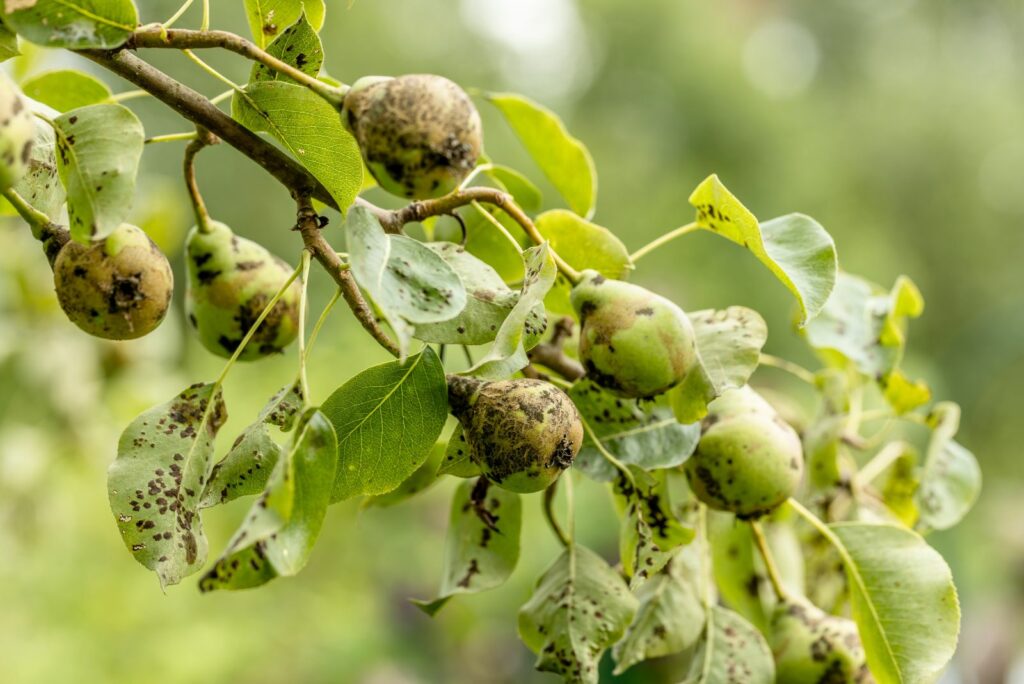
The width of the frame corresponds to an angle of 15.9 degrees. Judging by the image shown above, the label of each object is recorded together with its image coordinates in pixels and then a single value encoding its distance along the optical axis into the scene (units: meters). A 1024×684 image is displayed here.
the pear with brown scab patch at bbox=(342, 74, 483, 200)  1.03
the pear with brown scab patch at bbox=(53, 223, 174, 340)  1.08
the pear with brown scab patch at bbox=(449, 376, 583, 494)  1.05
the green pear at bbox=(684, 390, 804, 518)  1.12
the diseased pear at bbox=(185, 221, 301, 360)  1.12
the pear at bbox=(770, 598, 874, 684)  1.14
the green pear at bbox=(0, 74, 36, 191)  1.01
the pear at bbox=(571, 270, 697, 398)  1.07
